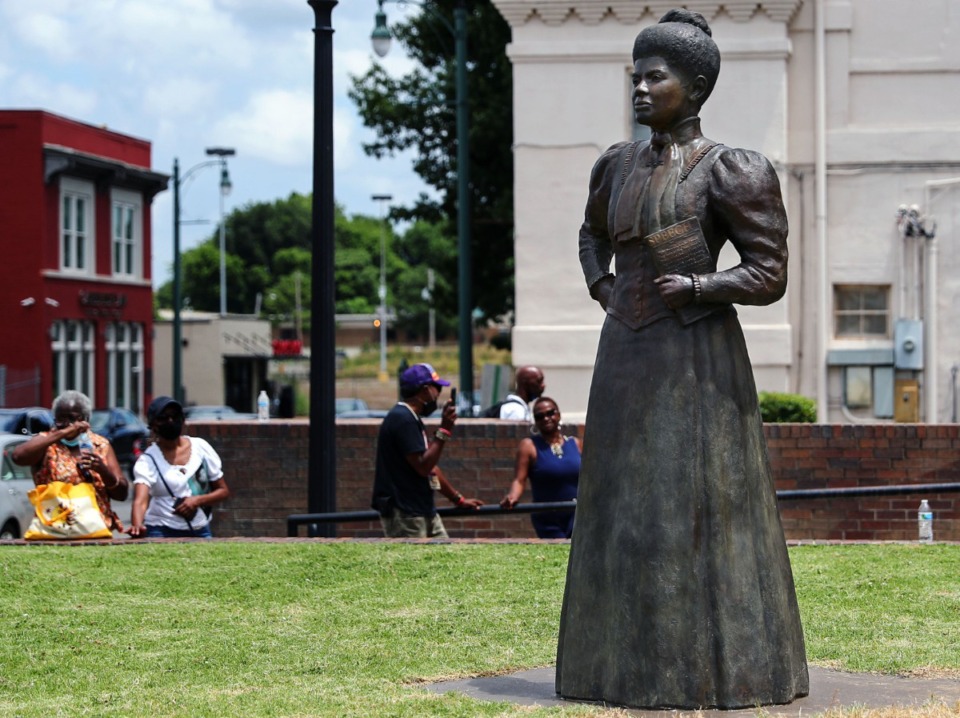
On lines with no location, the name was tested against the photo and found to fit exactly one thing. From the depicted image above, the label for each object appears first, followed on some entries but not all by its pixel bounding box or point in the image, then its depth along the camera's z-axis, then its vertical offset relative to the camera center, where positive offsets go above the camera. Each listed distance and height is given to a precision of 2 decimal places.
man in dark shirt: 11.45 -0.59
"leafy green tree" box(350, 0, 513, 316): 31.84 +4.83
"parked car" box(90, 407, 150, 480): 34.72 -1.18
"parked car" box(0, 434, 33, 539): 17.81 -1.30
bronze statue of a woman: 7.06 -0.31
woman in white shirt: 11.48 -0.71
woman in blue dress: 12.09 -0.61
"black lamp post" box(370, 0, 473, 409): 25.55 +2.30
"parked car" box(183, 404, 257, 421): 45.53 -1.02
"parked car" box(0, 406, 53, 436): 26.87 -0.75
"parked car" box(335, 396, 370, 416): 46.47 -0.85
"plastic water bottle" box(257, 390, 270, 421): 17.60 -0.35
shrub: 20.28 -0.40
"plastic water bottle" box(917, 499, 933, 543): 12.24 -1.06
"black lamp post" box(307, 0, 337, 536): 12.91 +0.56
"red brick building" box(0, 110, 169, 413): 49.31 +3.36
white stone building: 22.61 +2.84
